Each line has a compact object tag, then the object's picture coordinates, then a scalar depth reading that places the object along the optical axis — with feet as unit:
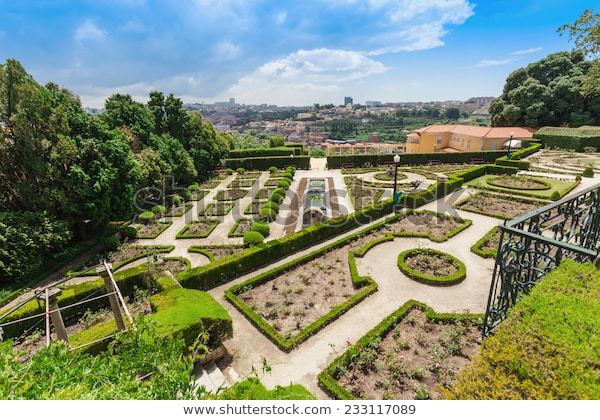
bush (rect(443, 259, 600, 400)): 11.95
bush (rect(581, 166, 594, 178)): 92.22
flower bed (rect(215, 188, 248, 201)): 86.95
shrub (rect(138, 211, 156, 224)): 68.59
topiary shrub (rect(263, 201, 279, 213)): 70.13
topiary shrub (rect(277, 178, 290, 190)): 93.66
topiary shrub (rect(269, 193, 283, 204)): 77.36
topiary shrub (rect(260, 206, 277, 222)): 66.54
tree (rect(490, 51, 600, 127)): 143.33
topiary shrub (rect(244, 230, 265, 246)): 52.01
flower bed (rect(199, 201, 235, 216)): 73.72
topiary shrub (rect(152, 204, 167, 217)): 74.01
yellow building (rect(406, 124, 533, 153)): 144.87
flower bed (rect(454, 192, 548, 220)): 65.44
